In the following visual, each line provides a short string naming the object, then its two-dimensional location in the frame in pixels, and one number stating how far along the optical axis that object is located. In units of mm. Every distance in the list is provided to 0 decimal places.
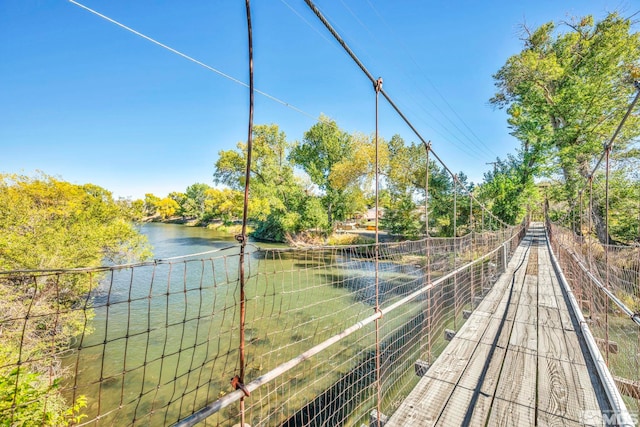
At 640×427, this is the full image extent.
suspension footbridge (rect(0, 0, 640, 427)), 1354
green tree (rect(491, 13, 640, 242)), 9086
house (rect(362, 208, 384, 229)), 22478
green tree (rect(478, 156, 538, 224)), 11180
